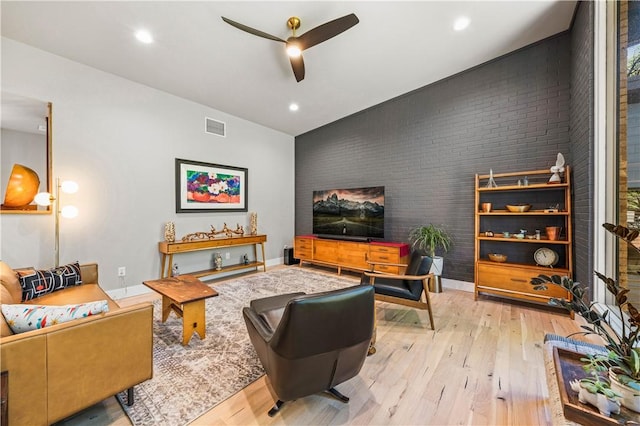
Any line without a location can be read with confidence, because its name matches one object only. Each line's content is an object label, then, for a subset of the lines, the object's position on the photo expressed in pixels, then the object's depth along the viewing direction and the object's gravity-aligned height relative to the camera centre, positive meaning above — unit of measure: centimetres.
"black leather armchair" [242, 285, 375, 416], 127 -72
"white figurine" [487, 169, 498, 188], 351 +43
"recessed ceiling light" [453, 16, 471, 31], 285 +222
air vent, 459 +162
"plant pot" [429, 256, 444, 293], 386 -101
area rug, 159 -125
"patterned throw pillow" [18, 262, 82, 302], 222 -65
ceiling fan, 237 +181
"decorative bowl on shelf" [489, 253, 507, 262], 345 -63
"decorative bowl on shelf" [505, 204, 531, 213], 323 +5
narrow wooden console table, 388 -58
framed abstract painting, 428 +47
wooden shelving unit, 304 -25
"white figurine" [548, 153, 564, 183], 302 +51
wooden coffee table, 227 -82
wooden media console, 423 -77
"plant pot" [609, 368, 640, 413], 90 -67
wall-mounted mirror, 288 +89
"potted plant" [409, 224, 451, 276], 385 -46
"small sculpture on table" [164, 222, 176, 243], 397 -33
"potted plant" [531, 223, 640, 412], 90 -54
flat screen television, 457 +0
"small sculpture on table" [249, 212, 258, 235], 521 -25
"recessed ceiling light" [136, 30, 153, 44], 277 +200
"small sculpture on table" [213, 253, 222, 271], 458 -90
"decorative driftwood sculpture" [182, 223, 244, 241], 430 -39
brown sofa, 118 -81
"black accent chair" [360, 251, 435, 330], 259 -83
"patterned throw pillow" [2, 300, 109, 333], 132 -57
